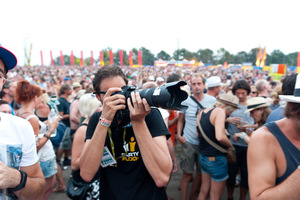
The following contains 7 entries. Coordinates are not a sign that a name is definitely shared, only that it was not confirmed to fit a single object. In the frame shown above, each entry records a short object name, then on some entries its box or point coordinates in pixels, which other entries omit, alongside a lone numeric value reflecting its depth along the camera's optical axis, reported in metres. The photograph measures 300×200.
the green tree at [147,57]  69.04
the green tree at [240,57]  76.56
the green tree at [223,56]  75.06
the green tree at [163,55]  73.62
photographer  1.27
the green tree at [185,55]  71.38
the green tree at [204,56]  74.10
